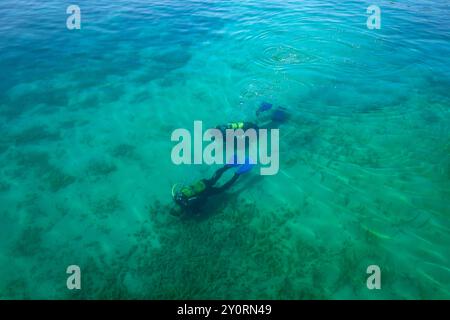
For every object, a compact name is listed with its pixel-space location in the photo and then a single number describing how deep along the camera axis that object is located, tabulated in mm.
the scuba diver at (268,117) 10695
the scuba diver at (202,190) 8094
